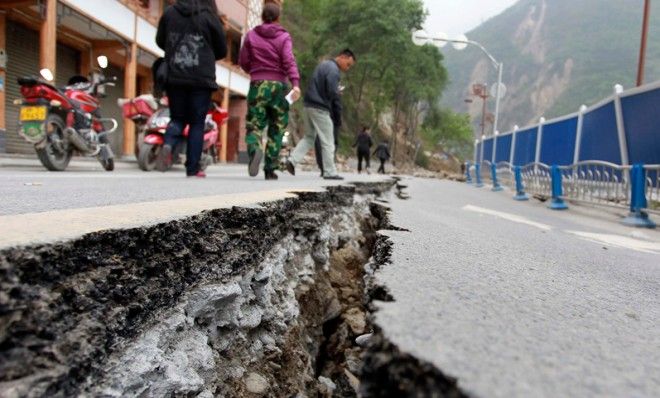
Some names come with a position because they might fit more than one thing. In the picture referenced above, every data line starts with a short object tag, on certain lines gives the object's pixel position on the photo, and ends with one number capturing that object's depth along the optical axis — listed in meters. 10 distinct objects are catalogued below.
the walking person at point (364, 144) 14.53
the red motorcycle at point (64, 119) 5.36
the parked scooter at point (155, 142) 6.80
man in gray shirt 5.86
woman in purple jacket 4.88
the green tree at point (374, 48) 23.91
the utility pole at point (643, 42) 13.21
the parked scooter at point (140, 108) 7.71
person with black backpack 4.46
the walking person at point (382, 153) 17.30
